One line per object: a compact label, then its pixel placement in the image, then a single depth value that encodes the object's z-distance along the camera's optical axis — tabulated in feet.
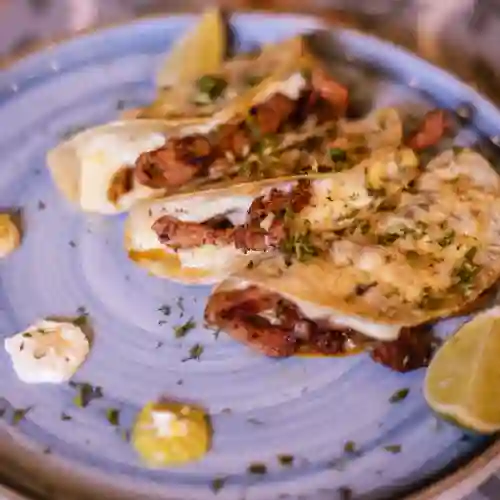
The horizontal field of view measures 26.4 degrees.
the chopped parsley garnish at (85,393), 1.52
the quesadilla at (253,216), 1.56
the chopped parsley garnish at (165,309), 1.58
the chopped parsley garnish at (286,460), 1.46
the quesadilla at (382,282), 1.52
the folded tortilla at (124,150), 1.66
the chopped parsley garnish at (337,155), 1.60
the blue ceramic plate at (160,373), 1.46
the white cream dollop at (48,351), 1.54
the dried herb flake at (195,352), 1.55
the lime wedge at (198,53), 1.72
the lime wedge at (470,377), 1.43
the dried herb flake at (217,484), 1.45
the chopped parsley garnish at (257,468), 1.46
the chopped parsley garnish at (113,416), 1.51
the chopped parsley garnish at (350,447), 1.47
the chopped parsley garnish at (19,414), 1.52
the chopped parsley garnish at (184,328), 1.56
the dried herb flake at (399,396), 1.50
